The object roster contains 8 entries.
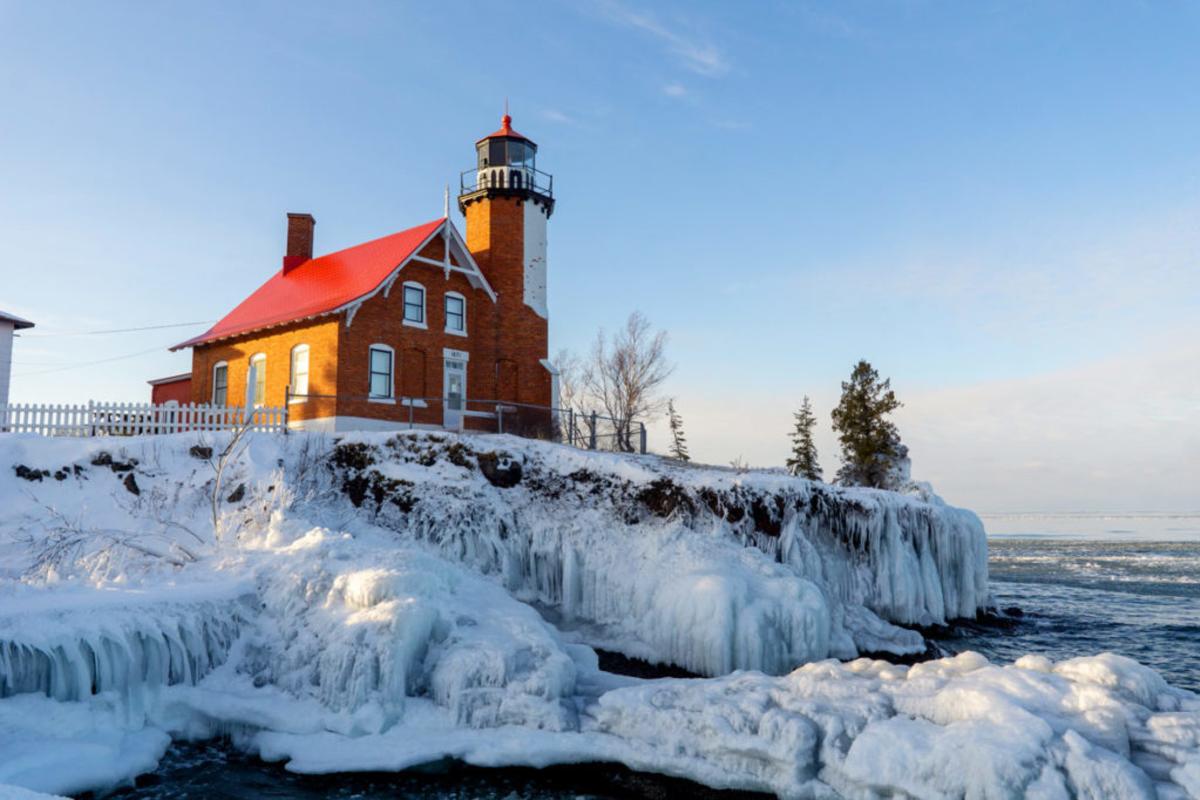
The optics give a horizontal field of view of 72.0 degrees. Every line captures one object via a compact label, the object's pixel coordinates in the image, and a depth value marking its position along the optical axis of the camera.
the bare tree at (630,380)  44.53
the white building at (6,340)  26.92
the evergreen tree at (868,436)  44.09
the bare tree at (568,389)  47.44
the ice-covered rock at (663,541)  13.87
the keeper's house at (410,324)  23.88
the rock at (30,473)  17.28
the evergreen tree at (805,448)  49.16
